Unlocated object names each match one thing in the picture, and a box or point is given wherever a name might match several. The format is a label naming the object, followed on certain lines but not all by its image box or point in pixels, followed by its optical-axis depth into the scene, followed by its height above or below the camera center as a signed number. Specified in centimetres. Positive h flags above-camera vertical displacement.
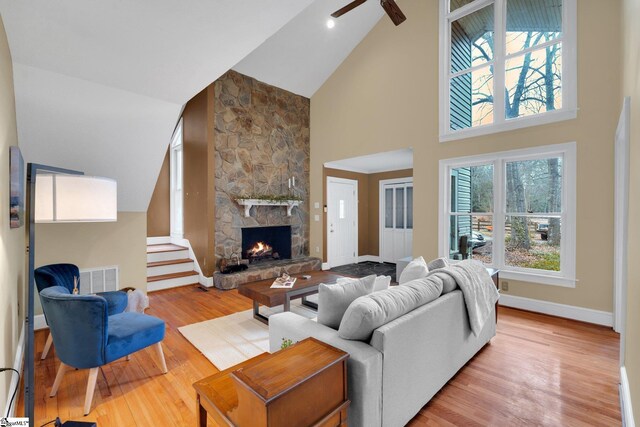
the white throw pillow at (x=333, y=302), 180 -55
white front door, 666 -24
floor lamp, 138 +5
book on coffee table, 340 -84
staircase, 486 -99
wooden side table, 111 -73
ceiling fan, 309 +215
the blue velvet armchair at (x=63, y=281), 242 -61
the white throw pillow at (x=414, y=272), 243 -51
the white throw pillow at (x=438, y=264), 268 -49
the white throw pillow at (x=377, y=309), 156 -55
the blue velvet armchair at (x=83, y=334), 189 -82
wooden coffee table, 312 -89
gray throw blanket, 230 -64
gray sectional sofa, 146 -84
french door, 679 -18
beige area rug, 267 -130
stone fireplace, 525 +78
